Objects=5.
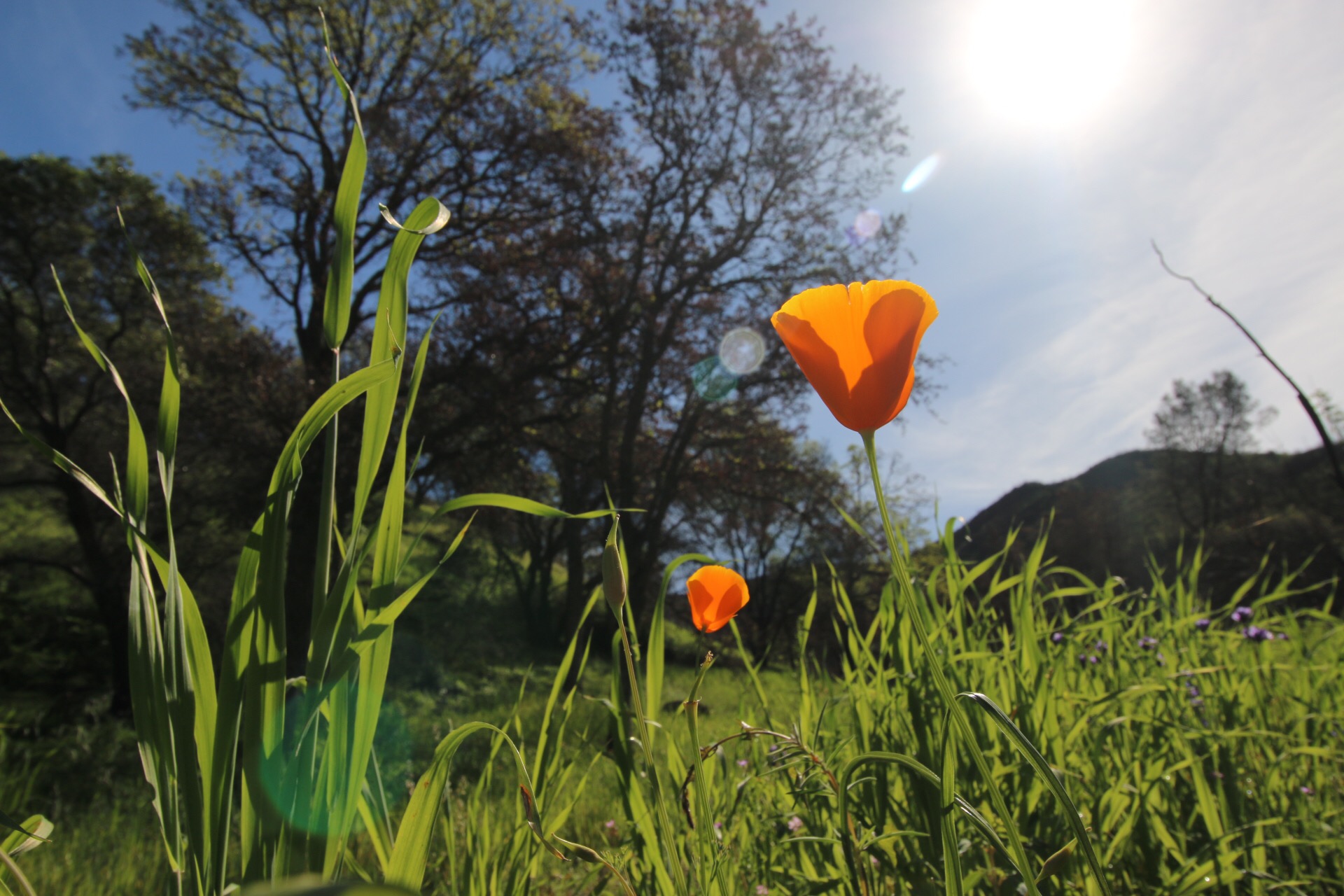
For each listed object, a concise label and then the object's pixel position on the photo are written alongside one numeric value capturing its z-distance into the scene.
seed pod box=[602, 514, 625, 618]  0.51
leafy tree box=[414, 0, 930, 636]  7.58
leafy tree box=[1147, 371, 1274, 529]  22.98
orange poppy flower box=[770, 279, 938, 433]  0.47
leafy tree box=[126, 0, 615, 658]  7.31
